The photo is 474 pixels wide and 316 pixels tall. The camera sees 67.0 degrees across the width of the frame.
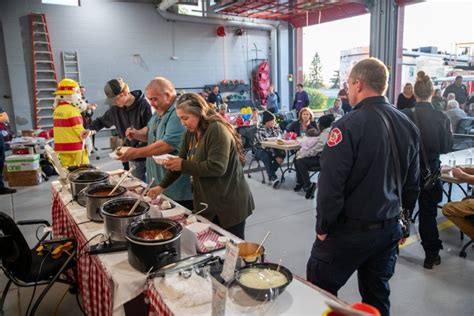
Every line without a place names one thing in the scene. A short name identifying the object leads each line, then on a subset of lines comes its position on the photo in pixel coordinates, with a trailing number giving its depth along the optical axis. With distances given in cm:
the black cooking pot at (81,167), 270
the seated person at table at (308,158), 478
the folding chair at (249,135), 638
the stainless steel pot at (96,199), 189
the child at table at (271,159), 562
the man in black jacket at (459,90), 896
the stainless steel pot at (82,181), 220
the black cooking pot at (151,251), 129
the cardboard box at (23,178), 565
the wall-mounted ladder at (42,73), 841
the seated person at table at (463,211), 263
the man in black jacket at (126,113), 288
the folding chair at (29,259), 195
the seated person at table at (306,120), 562
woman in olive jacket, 189
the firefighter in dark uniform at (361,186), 146
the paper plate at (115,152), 253
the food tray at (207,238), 152
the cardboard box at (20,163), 562
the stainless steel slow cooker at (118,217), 154
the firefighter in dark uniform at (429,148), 264
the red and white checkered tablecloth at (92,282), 154
